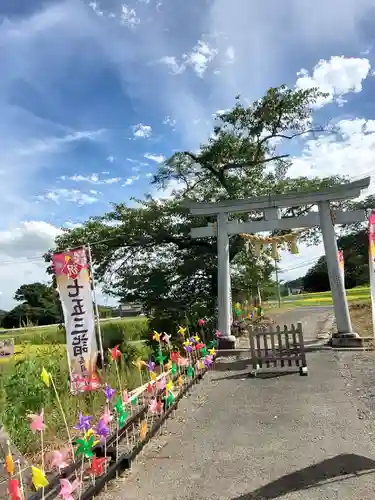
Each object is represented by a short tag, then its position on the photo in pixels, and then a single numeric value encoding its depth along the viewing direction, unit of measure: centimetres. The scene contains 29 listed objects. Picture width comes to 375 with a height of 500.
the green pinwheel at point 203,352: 1002
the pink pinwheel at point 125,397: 557
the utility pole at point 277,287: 1777
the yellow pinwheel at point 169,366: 804
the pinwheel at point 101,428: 440
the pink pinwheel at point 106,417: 441
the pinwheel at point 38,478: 295
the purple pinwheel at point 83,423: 424
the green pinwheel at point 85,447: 395
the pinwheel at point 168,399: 664
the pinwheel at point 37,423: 354
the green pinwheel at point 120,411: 516
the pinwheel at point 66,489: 326
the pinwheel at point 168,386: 663
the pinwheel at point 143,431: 526
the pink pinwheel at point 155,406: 576
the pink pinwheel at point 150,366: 679
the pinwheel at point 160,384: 647
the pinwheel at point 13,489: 290
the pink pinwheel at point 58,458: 346
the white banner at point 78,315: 748
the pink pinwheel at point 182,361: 816
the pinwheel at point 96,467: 402
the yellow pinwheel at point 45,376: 403
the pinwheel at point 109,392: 514
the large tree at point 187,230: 1504
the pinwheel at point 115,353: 632
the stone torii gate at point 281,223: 1146
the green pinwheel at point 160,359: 771
